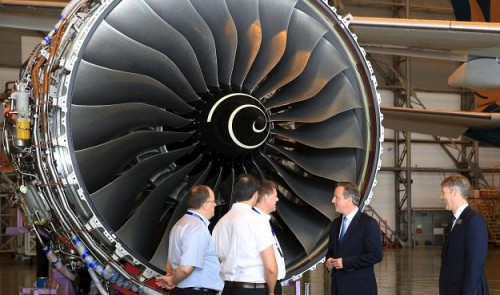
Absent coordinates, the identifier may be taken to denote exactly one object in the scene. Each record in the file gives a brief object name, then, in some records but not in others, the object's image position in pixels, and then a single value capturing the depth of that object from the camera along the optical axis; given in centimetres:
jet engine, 611
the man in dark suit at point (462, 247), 581
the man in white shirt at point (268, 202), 590
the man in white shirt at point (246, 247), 566
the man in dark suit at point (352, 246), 644
